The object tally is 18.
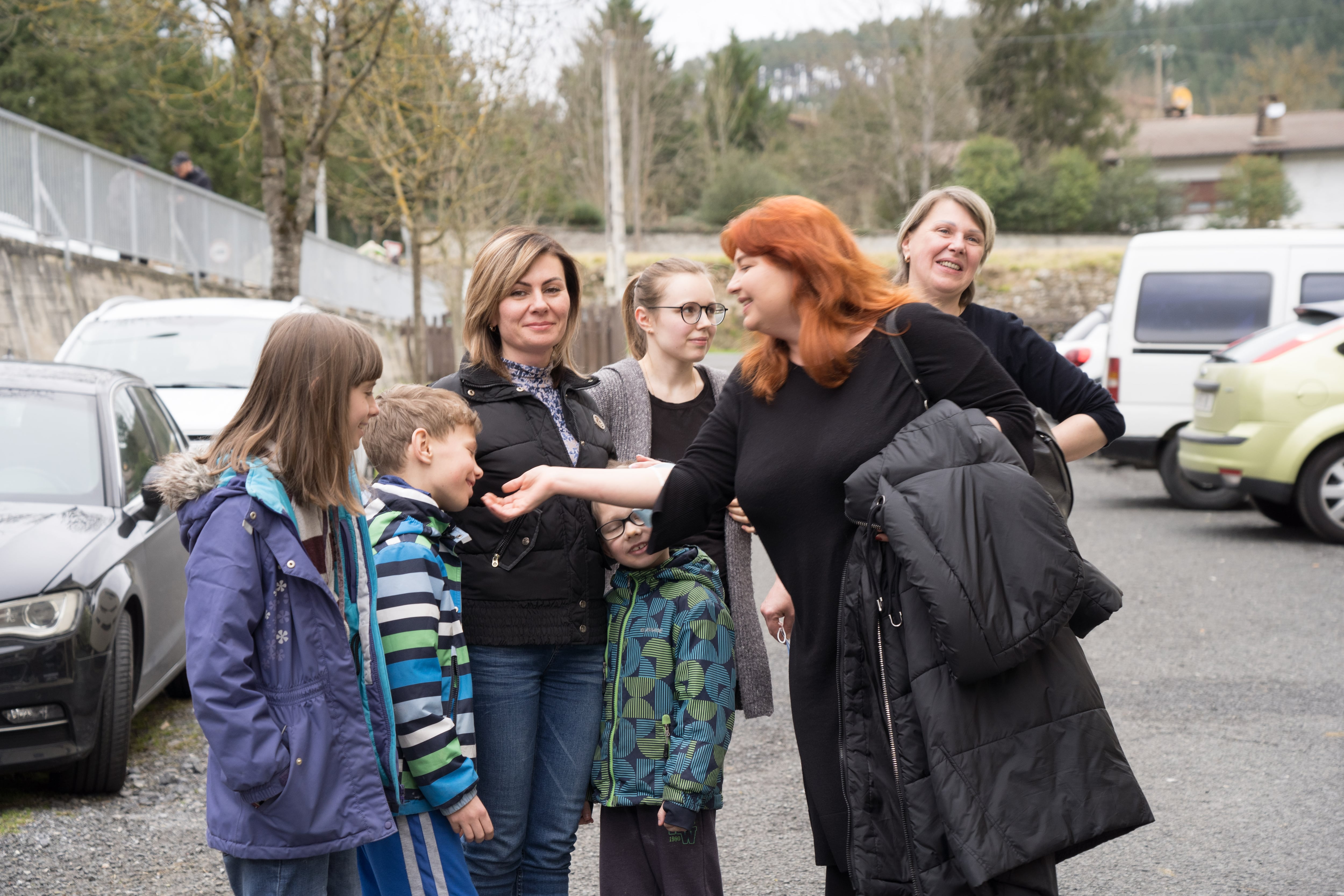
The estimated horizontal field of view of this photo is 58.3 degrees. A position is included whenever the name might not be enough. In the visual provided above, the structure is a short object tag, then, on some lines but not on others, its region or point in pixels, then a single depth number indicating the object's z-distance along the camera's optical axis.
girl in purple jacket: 2.22
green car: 9.27
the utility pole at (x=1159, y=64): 73.31
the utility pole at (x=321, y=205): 25.48
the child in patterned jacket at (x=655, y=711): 2.91
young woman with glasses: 3.19
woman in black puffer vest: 2.83
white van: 11.09
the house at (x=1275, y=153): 54.50
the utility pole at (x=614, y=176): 24.25
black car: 4.30
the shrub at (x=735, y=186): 45.75
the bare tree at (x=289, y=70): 12.77
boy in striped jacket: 2.56
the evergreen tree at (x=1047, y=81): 52.41
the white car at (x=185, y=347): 8.18
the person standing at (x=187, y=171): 20.03
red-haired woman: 2.50
